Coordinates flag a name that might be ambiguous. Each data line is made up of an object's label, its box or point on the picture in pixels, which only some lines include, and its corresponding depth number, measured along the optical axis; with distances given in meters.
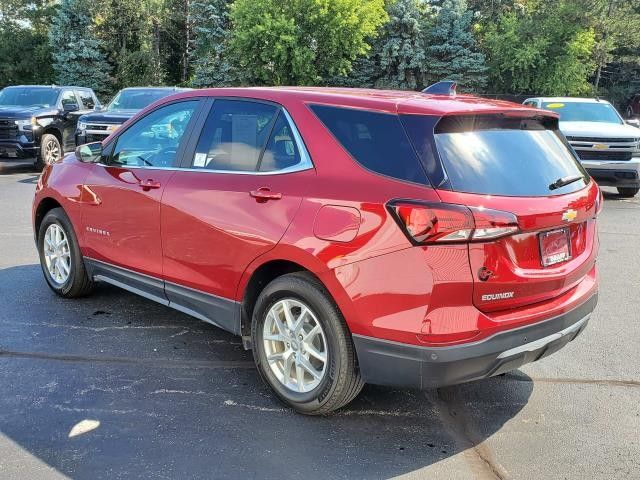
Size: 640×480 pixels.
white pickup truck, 11.09
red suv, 2.81
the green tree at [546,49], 34.53
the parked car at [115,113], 12.95
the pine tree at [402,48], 35.56
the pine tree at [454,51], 36.03
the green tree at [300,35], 32.66
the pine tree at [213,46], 36.56
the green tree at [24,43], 40.78
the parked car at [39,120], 13.31
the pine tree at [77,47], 36.78
